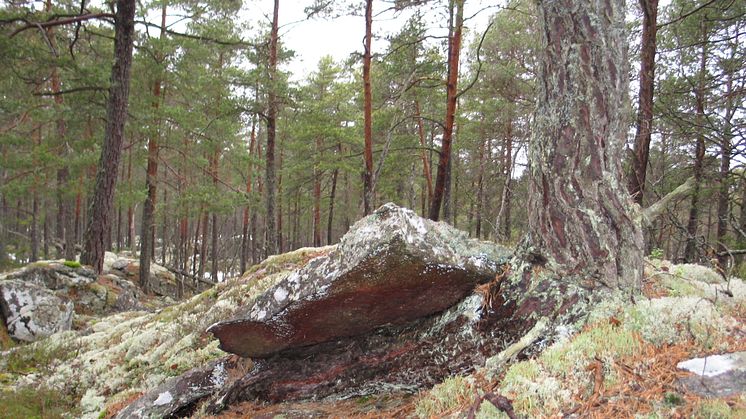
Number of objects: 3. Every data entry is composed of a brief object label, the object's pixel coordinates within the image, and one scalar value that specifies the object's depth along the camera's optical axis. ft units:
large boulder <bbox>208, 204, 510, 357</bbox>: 10.43
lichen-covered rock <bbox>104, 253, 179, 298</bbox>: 62.95
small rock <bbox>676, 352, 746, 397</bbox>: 6.39
